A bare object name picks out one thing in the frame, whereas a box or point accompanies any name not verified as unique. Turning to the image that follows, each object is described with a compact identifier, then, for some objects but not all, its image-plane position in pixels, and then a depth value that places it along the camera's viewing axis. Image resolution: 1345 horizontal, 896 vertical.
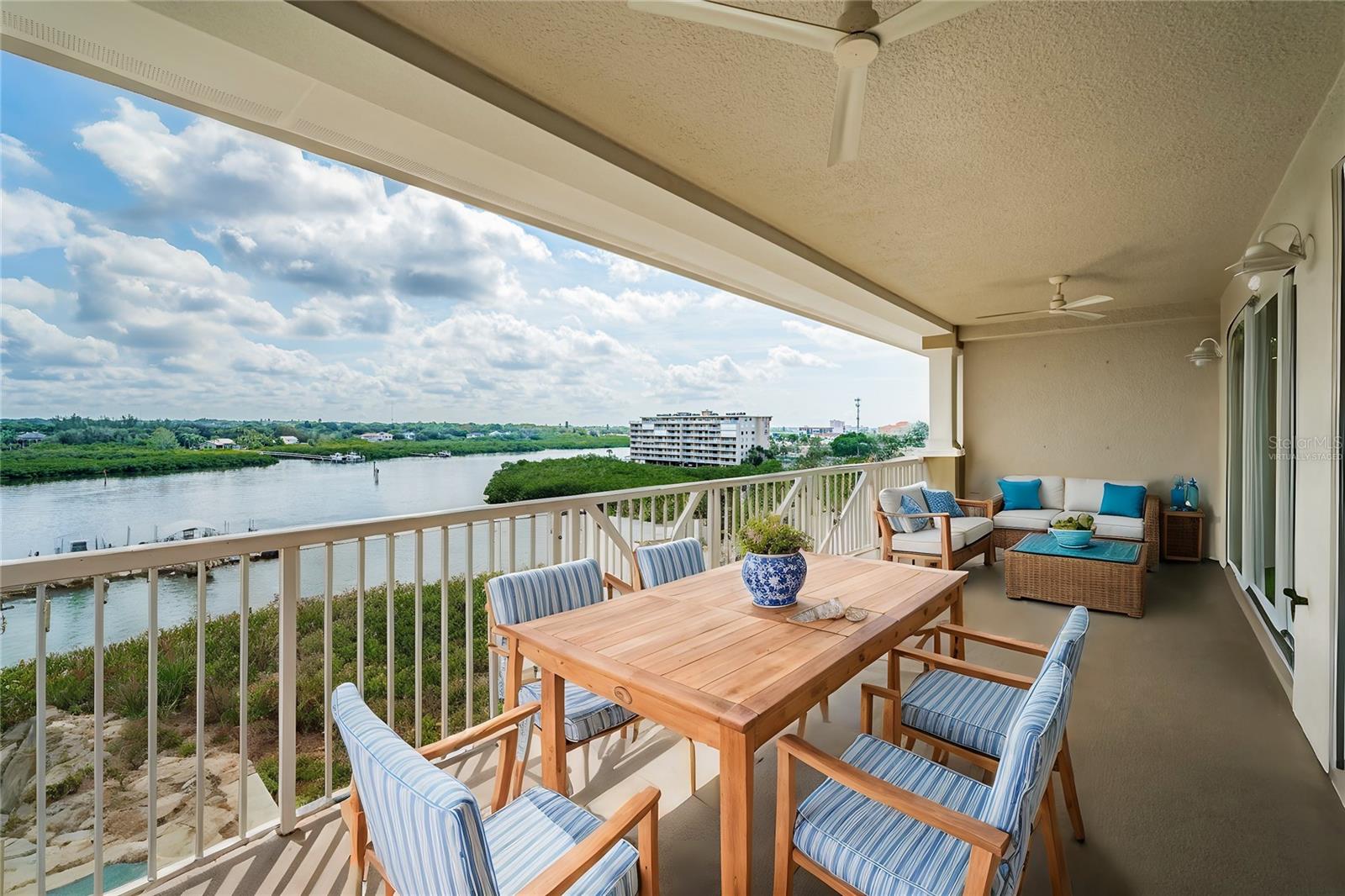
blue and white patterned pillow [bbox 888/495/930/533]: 5.70
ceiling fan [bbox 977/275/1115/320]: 5.10
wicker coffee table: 4.48
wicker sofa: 5.86
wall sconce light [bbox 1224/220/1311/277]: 2.61
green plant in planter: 2.22
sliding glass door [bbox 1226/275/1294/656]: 3.19
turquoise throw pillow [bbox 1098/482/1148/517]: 6.20
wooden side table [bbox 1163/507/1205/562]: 6.18
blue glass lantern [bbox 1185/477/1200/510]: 6.36
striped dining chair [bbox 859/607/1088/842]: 1.84
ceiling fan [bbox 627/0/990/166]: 1.53
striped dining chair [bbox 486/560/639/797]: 2.03
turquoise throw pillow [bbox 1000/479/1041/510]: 6.93
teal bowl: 4.91
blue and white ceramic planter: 2.17
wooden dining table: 1.40
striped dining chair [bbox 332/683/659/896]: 0.92
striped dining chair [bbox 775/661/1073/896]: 1.17
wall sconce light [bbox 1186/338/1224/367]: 5.68
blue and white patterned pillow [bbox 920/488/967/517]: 5.94
